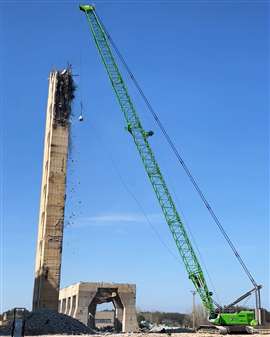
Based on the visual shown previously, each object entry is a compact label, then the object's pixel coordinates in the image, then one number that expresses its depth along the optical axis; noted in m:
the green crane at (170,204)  50.81
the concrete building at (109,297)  74.69
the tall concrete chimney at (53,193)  47.78
